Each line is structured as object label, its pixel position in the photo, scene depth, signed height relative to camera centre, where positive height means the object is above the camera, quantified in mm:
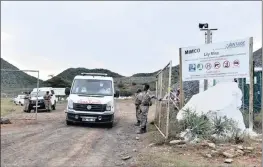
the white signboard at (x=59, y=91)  39788 +734
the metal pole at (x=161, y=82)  14909 +607
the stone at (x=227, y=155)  9041 -1234
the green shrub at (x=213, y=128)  10633 -764
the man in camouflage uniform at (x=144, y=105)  14086 -213
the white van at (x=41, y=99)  24438 -31
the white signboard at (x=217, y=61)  11938 +1188
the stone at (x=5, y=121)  17709 -976
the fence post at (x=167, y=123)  11331 -665
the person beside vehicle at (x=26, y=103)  23409 -262
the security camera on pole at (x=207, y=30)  14559 +2460
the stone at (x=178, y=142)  10593 -1107
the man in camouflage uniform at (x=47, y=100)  26859 -96
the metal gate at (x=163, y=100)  11730 -28
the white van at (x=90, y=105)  16141 -248
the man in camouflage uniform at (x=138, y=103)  16781 -171
